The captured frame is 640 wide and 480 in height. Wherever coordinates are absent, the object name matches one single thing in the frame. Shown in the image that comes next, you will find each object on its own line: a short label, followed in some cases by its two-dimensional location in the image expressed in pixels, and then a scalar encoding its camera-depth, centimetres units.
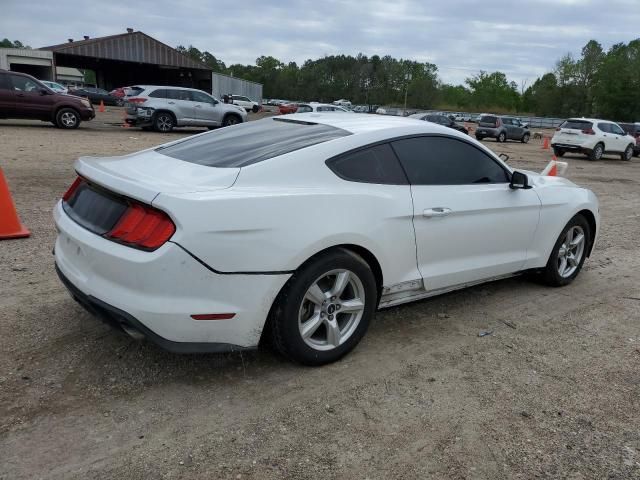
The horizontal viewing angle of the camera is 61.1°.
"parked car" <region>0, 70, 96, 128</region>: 1616
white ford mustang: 274
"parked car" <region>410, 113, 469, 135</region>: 2462
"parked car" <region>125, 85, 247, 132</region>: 1911
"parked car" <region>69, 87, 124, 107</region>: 4053
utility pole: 11470
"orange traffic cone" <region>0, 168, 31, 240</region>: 538
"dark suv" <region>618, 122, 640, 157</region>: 2509
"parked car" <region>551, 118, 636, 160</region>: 2102
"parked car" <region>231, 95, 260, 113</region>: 4615
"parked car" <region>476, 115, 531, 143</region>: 2945
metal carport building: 4413
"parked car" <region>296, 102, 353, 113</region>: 2528
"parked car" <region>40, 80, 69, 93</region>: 3172
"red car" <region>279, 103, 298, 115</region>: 3812
